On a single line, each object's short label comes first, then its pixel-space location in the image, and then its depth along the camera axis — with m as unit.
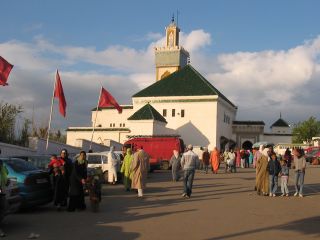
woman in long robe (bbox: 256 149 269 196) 19.25
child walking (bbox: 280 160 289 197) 19.36
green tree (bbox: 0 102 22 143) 30.34
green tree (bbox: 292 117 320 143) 109.19
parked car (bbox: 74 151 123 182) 23.66
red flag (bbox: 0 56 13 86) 23.09
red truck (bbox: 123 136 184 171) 39.53
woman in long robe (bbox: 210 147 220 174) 33.59
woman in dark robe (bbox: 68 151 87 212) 14.23
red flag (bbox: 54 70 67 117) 29.14
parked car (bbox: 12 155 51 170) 18.56
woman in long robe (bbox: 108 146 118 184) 22.09
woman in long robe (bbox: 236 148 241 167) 45.17
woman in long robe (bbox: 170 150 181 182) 26.29
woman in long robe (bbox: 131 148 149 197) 18.22
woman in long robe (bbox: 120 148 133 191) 19.93
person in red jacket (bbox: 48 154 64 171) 14.76
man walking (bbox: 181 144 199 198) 18.20
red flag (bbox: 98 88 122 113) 35.47
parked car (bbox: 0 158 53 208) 13.52
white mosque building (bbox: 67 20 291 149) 69.25
